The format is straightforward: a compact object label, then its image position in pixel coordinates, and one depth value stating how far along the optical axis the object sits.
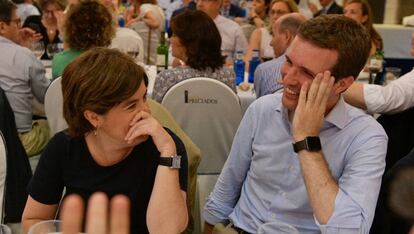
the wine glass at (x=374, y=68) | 4.16
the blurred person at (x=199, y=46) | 3.48
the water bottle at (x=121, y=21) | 6.41
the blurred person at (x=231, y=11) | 8.11
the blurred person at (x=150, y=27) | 5.42
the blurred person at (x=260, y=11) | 7.30
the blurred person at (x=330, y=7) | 7.21
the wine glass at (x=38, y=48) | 4.36
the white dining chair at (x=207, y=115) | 3.20
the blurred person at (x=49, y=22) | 5.04
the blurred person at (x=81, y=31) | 3.61
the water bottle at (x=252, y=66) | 4.23
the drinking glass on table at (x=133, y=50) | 4.14
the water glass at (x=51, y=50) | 4.52
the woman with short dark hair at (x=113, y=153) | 1.69
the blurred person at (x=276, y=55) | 3.56
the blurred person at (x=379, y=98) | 2.28
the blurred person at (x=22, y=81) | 3.41
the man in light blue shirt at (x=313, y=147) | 1.65
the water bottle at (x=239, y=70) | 4.20
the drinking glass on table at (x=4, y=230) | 1.35
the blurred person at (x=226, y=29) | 5.31
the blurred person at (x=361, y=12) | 5.11
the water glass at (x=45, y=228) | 1.29
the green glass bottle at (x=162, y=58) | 4.26
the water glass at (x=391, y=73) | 3.99
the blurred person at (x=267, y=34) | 5.16
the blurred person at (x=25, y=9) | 6.64
